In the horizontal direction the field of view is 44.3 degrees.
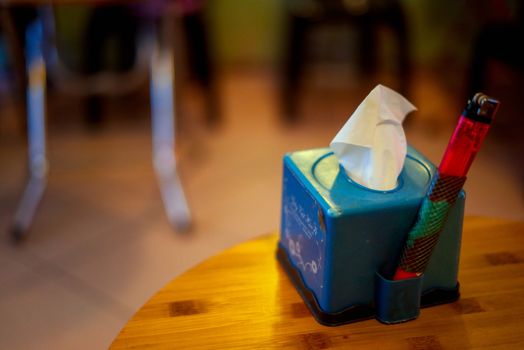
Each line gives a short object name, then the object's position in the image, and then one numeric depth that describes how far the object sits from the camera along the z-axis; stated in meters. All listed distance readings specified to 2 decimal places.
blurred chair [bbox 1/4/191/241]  2.08
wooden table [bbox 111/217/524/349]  0.90
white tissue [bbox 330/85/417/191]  0.92
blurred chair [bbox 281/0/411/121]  2.67
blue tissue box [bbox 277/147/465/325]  0.88
